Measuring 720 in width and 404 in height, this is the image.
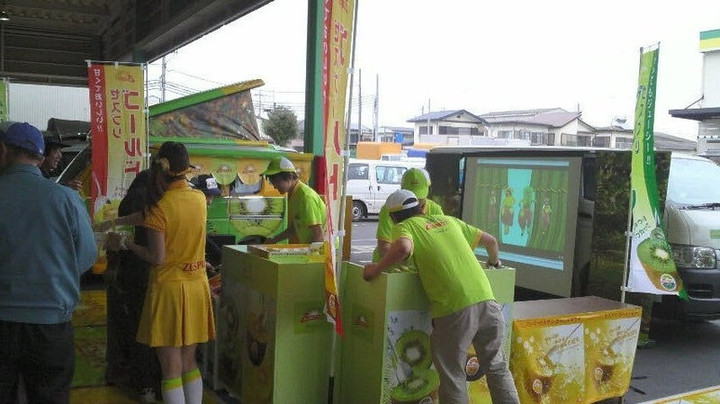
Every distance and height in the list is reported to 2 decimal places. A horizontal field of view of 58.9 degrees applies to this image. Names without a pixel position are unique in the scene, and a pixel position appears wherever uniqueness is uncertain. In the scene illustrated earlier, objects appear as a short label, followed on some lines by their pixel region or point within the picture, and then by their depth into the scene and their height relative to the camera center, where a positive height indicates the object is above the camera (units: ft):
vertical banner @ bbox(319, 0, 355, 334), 12.16 +0.69
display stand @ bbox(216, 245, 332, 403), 12.46 -3.86
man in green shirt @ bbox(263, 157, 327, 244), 15.38 -1.50
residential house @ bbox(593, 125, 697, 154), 124.03 +3.14
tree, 122.21 +3.00
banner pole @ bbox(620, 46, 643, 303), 18.45 -2.49
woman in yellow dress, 11.28 -2.34
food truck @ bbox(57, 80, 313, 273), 26.78 -0.70
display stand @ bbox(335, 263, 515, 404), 11.83 -3.74
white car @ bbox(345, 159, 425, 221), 62.34 -3.86
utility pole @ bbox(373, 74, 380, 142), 148.98 +7.41
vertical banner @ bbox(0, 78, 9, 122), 36.99 +1.72
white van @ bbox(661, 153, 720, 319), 20.94 -3.12
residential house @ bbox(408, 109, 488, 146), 158.81 +5.50
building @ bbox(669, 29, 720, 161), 79.97 +6.86
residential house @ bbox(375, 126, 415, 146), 179.93 +3.13
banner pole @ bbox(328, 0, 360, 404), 12.76 -0.68
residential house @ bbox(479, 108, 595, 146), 142.51 +4.92
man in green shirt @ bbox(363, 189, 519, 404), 11.58 -2.73
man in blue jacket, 8.74 -1.95
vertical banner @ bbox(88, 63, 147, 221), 23.36 -0.04
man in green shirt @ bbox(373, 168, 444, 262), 17.65 -1.09
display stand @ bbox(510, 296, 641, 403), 13.66 -4.45
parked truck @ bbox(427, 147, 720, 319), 20.81 -2.31
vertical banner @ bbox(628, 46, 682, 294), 18.40 -1.67
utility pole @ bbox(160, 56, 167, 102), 93.09 +8.66
